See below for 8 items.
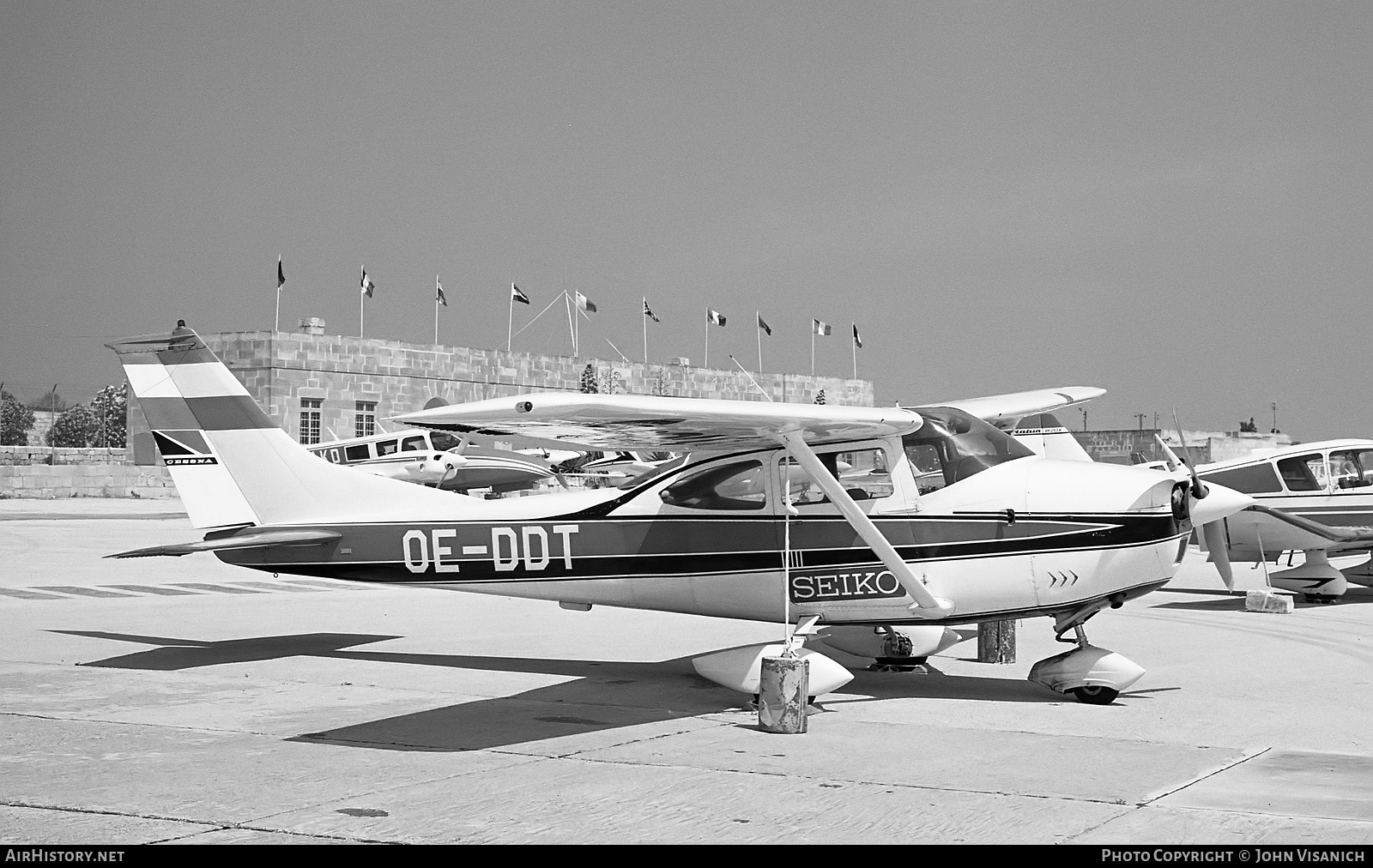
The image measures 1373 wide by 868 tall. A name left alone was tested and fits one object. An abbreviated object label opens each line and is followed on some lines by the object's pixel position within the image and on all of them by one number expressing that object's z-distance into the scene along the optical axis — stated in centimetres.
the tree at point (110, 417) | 13350
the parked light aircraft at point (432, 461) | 3772
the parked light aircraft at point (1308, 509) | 1752
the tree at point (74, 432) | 13775
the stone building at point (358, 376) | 5647
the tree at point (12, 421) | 14162
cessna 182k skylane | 920
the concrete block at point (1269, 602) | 1642
